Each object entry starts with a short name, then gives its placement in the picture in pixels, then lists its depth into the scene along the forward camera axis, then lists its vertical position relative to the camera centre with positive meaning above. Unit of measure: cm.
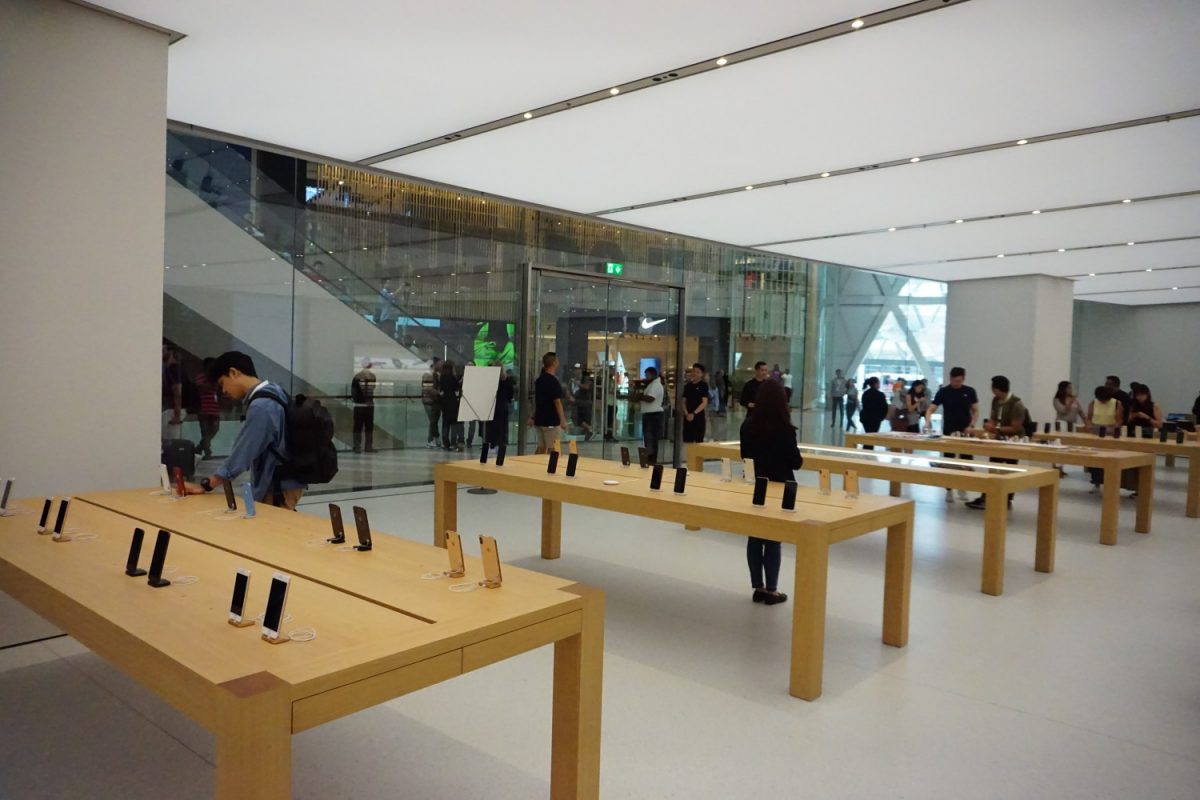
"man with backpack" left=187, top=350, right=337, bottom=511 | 396 -41
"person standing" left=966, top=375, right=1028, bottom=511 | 910 -36
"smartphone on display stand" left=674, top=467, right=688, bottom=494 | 450 -60
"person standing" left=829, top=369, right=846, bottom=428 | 1520 -34
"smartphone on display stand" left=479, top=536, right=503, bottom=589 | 243 -60
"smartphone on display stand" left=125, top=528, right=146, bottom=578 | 247 -62
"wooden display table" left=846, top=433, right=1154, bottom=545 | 730 -68
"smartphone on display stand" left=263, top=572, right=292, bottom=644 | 196 -60
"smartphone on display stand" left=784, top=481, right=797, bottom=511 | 403 -59
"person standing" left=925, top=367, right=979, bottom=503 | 988 -29
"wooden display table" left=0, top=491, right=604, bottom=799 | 167 -68
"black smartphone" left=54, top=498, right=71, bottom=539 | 296 -61
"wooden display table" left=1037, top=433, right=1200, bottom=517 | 909 -65
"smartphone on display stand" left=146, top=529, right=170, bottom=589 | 240 -61
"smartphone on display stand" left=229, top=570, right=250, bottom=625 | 207 -61
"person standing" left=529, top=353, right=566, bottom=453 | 895 -39
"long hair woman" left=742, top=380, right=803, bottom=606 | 500 -47
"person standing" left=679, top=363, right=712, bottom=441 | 1001 -34
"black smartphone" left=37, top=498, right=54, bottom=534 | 309 -62
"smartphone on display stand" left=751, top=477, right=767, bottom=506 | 408 -58
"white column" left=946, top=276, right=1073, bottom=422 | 1294 +85
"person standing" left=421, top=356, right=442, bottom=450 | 930 -40
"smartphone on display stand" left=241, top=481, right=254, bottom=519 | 343 -60
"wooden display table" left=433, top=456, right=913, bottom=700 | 364 -73
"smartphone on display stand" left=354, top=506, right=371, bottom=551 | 284 -59
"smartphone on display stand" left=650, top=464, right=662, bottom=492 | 470 -62
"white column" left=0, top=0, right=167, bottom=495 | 404 +56
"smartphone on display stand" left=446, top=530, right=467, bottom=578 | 254 -61
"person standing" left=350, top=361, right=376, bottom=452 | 873 -44
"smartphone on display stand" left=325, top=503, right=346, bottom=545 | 299 -62
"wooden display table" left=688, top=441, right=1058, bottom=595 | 544 -72
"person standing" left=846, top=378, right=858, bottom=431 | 1540 -39
